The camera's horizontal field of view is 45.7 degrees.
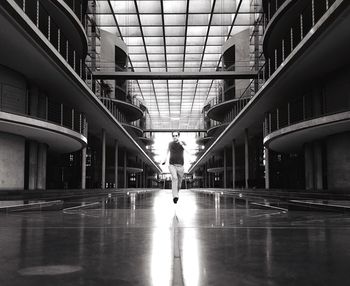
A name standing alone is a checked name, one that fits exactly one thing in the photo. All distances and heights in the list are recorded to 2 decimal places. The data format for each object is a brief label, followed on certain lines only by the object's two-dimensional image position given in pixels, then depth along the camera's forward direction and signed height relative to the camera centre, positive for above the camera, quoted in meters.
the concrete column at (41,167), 24.28 +0.79
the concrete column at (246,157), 34.12 +1.86
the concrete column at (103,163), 33.56 +1.39
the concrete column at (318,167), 22.70 +0.68
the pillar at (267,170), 27.90 +0.62
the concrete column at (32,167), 23.65 +0.78
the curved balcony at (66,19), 19.75 +8.34
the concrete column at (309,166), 23.42 +0.77
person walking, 10.52 +0.48
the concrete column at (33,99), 21.89 +4.29
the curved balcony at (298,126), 16.73 +2.33
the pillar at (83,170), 28.88 +0.72
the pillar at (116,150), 40.93 +2.93
